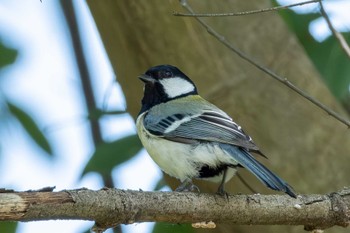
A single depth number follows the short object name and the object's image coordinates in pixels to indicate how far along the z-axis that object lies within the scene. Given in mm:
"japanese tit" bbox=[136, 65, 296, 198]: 6297
